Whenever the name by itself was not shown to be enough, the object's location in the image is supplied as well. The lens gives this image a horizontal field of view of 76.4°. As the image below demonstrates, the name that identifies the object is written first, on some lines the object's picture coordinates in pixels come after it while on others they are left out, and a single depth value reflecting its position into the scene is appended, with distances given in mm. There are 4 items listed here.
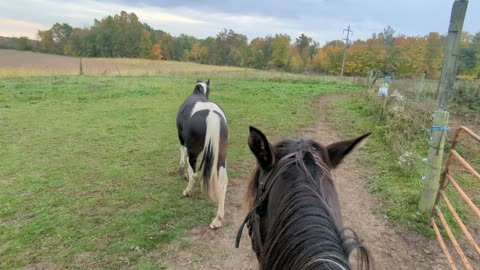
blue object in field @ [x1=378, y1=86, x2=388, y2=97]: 9422
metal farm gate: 2671
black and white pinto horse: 3799
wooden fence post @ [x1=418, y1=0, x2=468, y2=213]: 3299
